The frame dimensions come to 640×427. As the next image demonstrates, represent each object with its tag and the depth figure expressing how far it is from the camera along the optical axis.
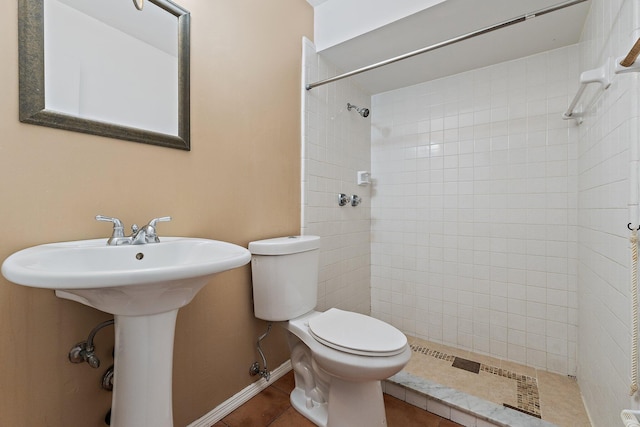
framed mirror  0.84
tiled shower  1.55
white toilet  1.10
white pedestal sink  0.66
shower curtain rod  1.08
